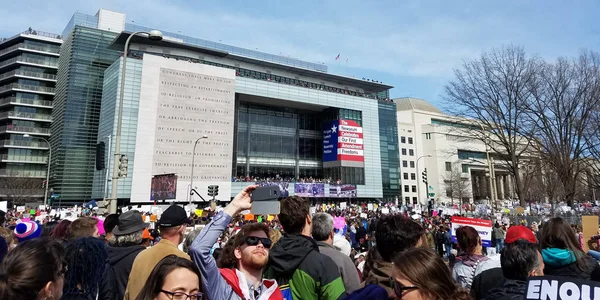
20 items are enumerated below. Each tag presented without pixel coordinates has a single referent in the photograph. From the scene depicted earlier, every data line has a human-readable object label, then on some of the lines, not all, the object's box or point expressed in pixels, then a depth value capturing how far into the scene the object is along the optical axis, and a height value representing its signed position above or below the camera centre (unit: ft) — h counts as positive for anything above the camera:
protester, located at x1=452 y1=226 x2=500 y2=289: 13.58 -2.60
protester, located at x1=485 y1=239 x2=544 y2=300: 9.13 -2.04
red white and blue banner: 221.25 +33.11
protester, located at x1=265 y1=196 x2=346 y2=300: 9.39 -2.12
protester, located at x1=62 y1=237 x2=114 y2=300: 9.77 -2.19
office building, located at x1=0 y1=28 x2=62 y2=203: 190.49 +52.79
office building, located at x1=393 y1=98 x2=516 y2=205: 271.69 +22.54
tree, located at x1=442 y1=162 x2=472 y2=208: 245.04 +5.52
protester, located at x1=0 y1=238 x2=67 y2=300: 6.56 -1.57
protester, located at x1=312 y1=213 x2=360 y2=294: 10.75 -2.28
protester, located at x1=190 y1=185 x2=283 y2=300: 7.49 -1.60
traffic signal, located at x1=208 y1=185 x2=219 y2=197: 84.12 +0.77
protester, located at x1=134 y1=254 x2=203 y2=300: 6.31 -1.63
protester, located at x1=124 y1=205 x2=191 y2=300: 10.27 -1.70
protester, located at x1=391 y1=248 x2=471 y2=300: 6.37 -1.62
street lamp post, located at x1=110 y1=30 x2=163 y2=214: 41.34 +4.68
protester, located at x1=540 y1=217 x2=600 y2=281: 12.10 -2.27
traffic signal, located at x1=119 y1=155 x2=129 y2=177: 42.70 +3.36
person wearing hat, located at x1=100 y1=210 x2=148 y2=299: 11.94 -2.04
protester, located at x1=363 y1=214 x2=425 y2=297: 9.11 -1.24
